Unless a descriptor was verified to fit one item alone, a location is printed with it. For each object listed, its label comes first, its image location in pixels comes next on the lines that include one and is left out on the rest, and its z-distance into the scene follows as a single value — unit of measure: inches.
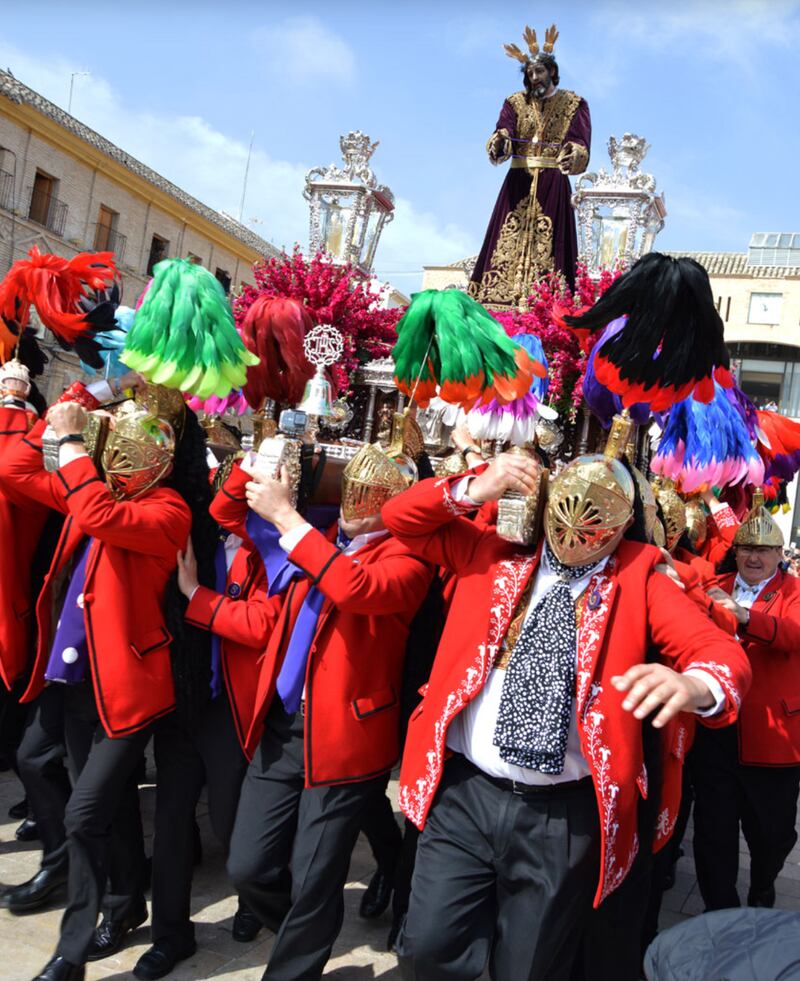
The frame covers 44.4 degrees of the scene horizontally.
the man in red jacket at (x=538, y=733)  104.6
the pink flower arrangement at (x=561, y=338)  315.9
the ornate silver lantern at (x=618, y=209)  462.6
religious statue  438.0
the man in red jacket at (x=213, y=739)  139.1
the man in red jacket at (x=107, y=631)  131.1
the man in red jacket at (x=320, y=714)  123.3
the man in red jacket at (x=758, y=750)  165.9
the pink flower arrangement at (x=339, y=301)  392.2
